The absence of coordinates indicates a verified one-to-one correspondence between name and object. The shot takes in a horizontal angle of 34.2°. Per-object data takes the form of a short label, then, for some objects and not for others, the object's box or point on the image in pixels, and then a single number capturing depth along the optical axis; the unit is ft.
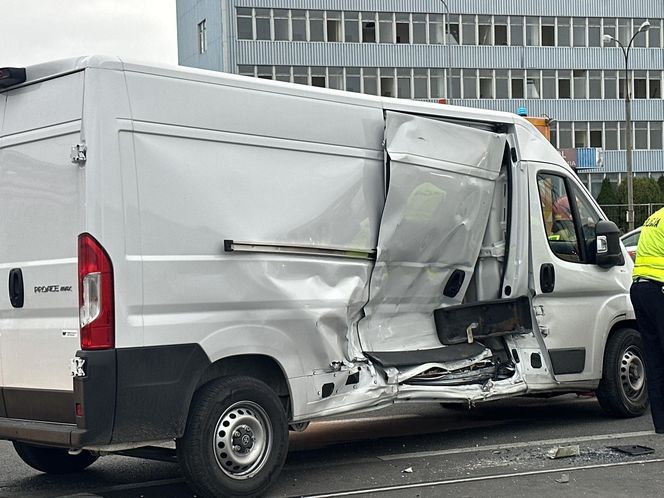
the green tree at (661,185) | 194.89
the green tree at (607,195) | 197.36
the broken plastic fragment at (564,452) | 24.80
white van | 19.98
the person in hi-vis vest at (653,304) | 26.40
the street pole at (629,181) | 132.97
